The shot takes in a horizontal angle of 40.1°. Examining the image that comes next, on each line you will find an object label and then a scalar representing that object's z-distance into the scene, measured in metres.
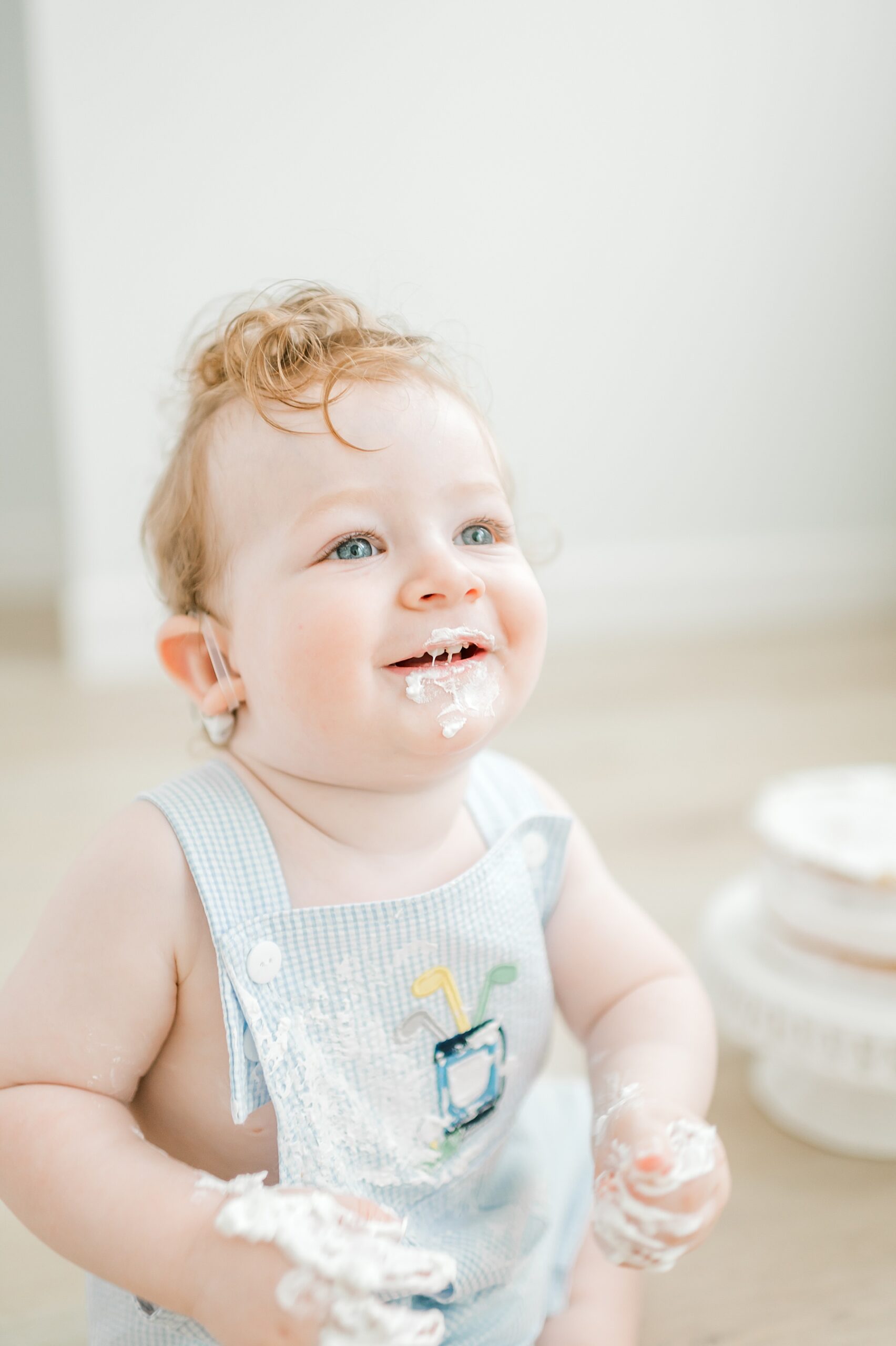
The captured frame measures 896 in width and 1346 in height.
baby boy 0.56
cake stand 0.86
